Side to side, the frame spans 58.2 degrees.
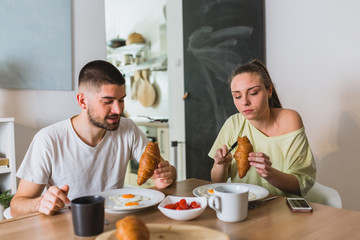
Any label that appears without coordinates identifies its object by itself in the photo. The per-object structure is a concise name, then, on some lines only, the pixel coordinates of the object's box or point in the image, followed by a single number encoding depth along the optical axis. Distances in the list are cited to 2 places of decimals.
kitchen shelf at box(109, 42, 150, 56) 5.03
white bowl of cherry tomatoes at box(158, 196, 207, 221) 1.06
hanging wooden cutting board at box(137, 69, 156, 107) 4.93
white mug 1.04
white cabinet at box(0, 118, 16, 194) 2.09
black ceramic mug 0.91
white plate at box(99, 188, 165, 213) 1.13
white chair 1.61
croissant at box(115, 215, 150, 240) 0.74
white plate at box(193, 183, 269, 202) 1.27
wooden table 0.97
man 1.52
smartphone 1.16
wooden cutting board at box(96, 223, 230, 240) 0.86
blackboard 3.08
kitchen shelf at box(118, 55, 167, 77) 4.42
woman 1.64
